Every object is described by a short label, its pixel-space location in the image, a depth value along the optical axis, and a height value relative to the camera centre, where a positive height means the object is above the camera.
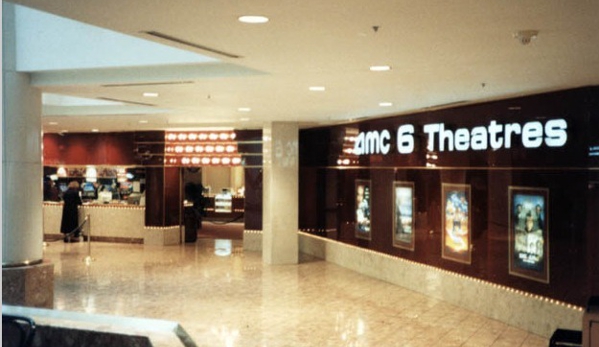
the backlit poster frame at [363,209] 13.28 -0.68
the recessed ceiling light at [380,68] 6.43 +1.11
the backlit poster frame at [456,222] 9.99 -0.72
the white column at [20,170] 7.54 +0.08
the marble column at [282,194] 14.22 -0.38
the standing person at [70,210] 18.56 -0.98
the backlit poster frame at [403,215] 11.62 -0.71
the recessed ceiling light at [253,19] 4.32 +1.07
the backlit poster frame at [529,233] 8.33 -0.75
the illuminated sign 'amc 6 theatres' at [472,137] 8.22 +0.61
